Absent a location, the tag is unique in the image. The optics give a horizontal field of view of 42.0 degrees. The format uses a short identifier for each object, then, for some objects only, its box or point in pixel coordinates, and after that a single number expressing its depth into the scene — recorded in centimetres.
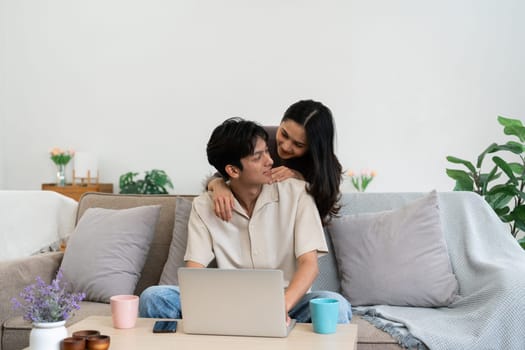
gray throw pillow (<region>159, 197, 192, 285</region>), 260
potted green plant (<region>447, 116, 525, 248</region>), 331
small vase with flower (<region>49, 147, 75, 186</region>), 619
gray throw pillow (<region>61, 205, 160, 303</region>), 264
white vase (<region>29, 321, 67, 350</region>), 153
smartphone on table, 175
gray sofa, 238
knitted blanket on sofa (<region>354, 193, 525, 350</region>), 211
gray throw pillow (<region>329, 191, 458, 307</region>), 245
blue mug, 170
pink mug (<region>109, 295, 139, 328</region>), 178
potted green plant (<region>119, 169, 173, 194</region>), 595
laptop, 166
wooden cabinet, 602
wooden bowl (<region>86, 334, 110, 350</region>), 150
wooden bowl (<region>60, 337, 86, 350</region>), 151
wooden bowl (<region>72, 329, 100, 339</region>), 160
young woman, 229
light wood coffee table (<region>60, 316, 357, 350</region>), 159
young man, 221
